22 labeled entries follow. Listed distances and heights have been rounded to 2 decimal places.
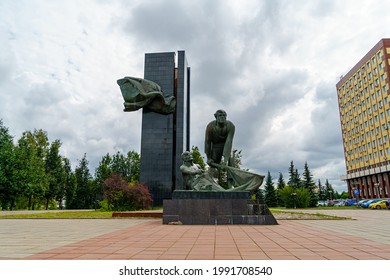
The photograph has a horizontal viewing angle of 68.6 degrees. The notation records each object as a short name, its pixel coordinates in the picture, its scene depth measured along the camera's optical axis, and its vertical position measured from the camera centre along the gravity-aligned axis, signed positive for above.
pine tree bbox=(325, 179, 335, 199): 78.31 +2.56
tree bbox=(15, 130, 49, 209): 30.97 +4.05
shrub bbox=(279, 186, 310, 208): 36.98 +0.15
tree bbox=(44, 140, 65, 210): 42.88 +4.59
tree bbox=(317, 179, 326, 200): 70.09 +1.90
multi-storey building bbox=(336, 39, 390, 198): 46.13 +13.80
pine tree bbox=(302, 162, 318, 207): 50.12 +3.20
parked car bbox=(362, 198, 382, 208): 31.92 -0.53
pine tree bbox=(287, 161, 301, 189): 52.09 +3.89
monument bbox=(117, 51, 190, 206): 34.00 +10.49
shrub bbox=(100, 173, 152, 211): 24.56 +0.36
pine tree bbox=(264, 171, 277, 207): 48.94 +1.06
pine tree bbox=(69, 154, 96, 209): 48.97 +1.24
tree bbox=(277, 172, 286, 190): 53.94 +3.03
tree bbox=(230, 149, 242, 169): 35.92 +4.97
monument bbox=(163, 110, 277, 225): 9.64 +0.01
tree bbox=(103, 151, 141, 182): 52.38 +6.59
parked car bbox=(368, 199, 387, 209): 28.80 -0.58
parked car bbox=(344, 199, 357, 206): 44.92 -0.59
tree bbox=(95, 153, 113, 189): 50.25 +5.36
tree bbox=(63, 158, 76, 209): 48.56 +1.72
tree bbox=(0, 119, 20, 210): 29.56 +2.98
